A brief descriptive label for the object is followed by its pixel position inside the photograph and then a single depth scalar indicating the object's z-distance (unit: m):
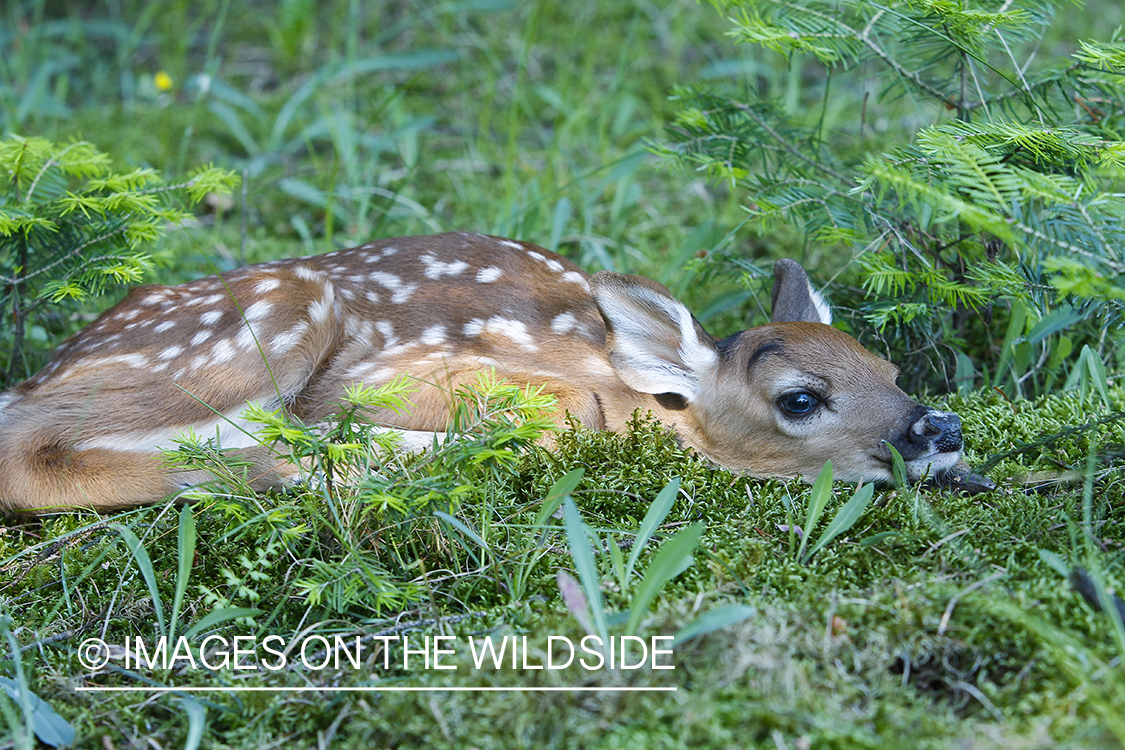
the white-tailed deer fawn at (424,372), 6.12
